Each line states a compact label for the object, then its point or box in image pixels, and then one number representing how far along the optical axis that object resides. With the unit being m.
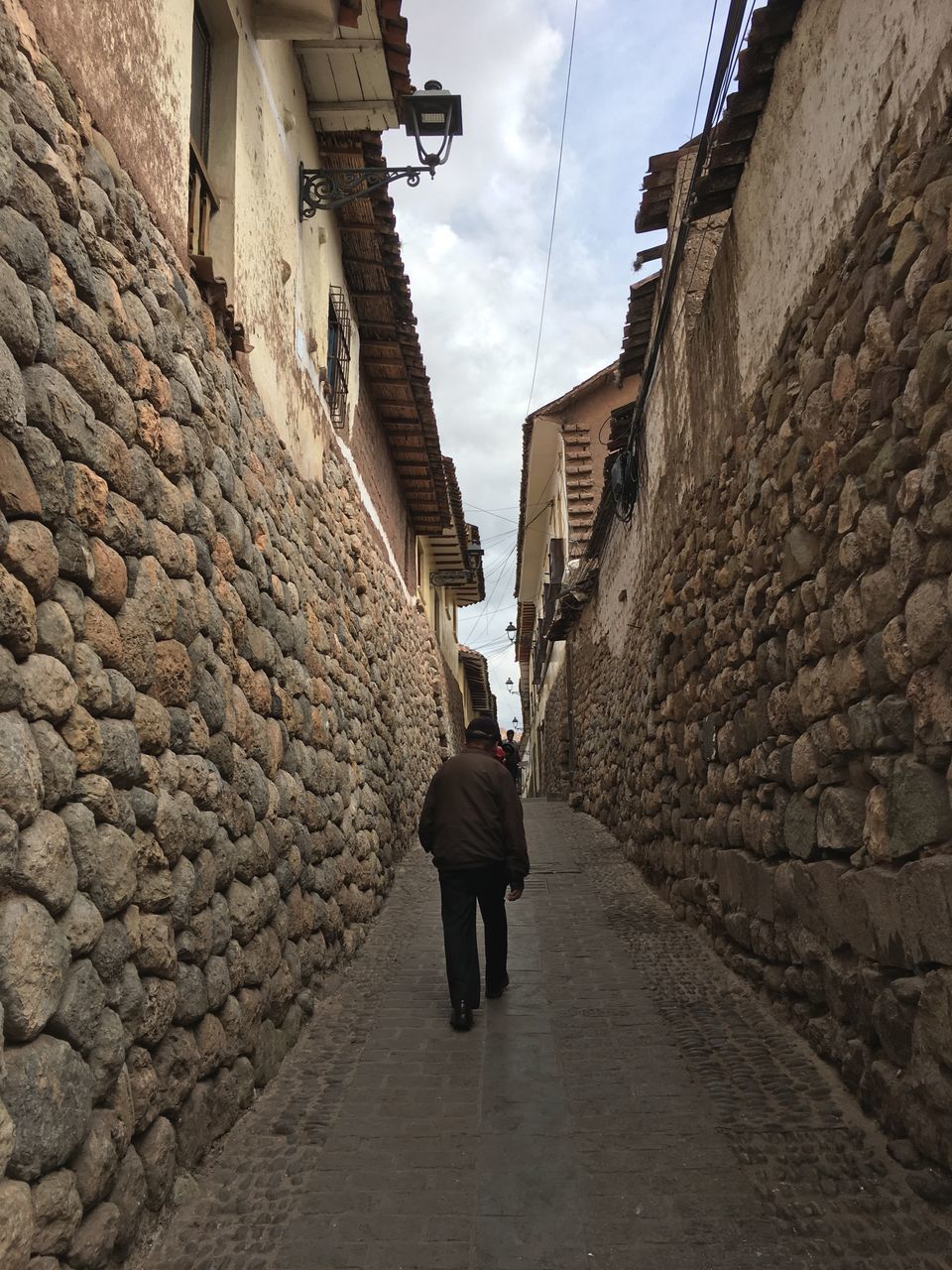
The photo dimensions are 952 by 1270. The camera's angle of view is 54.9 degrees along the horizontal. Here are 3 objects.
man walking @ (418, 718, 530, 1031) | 4.66
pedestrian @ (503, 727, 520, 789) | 14.01
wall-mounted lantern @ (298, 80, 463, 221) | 6.20
